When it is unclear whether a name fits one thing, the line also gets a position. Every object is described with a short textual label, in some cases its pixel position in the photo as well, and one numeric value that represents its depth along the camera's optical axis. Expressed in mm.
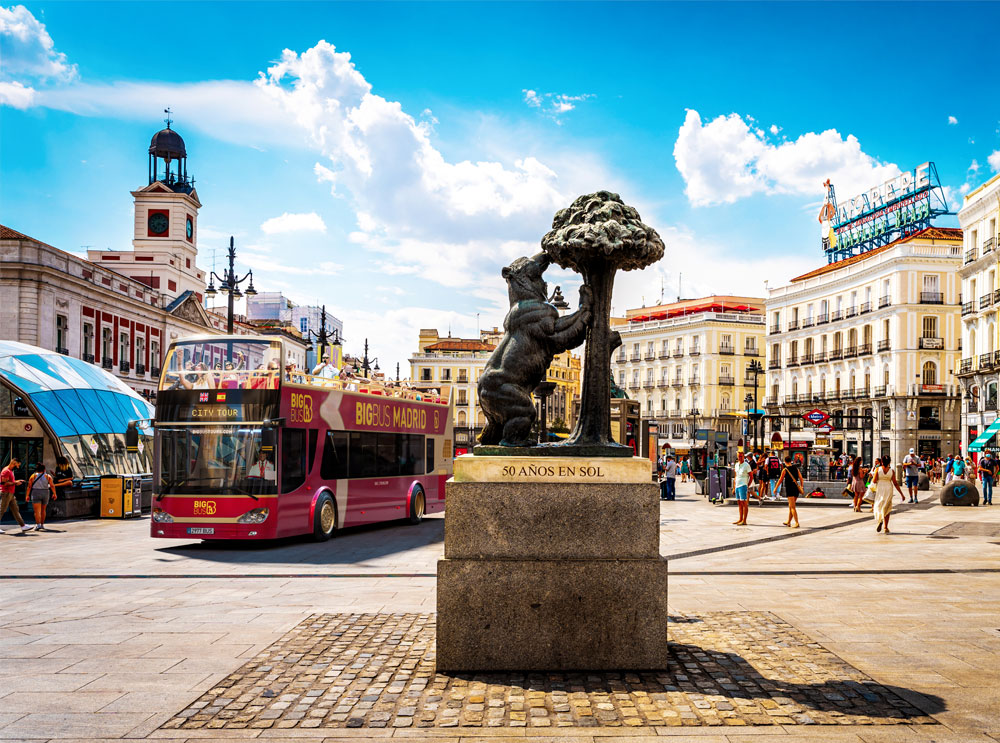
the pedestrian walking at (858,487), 24109
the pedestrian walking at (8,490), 18172
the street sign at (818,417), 37500
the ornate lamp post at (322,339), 31134
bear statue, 7289
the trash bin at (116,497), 21938
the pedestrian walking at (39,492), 18766
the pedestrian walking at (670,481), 29891
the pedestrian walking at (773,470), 30216
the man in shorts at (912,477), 28562
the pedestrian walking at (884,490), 17953
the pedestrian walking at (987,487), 25786
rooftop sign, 60438
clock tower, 63594
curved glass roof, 23422
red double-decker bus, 14578
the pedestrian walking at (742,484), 20250
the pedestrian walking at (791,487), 18984
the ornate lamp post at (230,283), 23092
